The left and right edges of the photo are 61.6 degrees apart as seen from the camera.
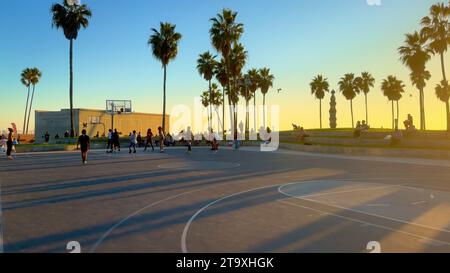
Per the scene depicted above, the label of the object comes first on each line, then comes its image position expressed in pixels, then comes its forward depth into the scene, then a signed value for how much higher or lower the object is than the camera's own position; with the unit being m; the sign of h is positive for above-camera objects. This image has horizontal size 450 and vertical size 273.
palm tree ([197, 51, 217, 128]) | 64.44 +13.12
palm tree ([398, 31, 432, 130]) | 53.72 +12.31
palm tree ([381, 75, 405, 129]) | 87.34 +12.06
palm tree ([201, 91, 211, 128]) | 96.25 +10.97
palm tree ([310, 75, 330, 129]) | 96.50 +14.14
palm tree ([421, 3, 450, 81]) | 43.81 +13.24
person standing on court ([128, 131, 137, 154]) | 32.03 +0.30
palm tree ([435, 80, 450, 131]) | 41.75 +4.39
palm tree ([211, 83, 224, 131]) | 88.38 +10.87
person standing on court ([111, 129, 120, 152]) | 30.57 +0.34
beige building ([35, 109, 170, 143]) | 68.44 +3.90
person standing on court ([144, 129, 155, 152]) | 33.72 +0.40
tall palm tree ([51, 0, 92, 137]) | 46.94 +15.50
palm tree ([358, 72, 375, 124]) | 95.06 +14.83
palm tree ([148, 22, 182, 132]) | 53.28 +13.91
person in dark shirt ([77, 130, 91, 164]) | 21.84 -0.01
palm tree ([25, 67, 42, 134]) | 81.96 +14.90
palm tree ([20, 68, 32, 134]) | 81.38 +14.39
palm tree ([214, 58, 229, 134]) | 62.21 +11.53
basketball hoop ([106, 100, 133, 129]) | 62.34 +6.14
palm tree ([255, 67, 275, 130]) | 80.49 +13.16
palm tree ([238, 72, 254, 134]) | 73.19 +10.24
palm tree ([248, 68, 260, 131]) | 76.59 +12.87
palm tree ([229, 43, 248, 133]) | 55.09 +12.04
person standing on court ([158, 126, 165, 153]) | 31.69 +0.45
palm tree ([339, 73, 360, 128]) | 93.62 +13.59
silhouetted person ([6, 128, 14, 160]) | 26.14 -0.08
